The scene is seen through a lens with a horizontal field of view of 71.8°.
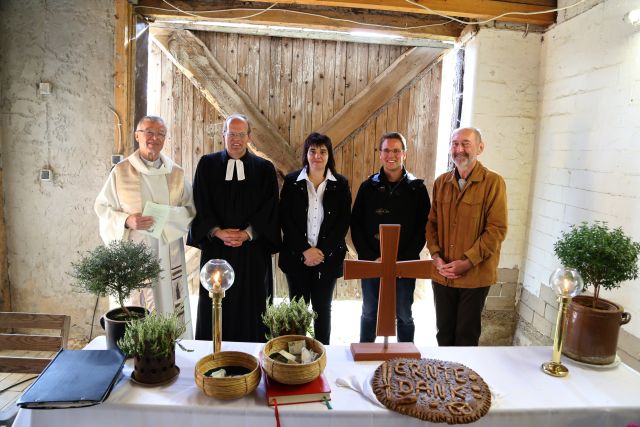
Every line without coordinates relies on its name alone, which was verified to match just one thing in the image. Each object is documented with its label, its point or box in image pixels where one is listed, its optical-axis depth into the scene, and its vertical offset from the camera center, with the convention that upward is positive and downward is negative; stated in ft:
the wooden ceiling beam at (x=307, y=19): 10.96 +3.37
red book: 4.71 -2.56
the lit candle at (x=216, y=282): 5.20 -1.56
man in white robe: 8.80 -1.19
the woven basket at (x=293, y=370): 4.76 -2.34
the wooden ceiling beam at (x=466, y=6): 10.25 +3.54
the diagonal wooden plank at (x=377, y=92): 12.78 +1.85
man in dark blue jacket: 9.11 -1.24
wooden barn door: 12.46 +1.72
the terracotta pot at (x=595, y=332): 5.73 -2.16
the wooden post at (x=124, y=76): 10.44 +1.63
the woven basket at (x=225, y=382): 4.65 -2.46
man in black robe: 9.01 -1.47
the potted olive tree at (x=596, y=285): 5.76 -1.63
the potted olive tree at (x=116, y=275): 5.62 -1.68
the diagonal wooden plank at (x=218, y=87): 12.14 +1.73
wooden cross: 6.08 -1.64
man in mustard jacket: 8.32 -1.35
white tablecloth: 4.60 -2.67
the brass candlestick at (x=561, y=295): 5.49 -1.59
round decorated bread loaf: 4.60 -2.55
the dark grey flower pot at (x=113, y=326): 5.58 -2.29
